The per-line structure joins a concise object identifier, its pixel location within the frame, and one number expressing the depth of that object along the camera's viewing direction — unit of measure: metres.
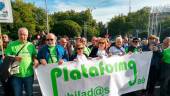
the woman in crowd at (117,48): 2.60
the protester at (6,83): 2.33
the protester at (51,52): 2.21
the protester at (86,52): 2.58
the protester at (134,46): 2.88
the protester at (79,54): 2.37
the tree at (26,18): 23.35
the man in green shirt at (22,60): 2.20
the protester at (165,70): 2.74
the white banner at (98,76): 2.19
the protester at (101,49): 2.54
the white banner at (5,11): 2.66
